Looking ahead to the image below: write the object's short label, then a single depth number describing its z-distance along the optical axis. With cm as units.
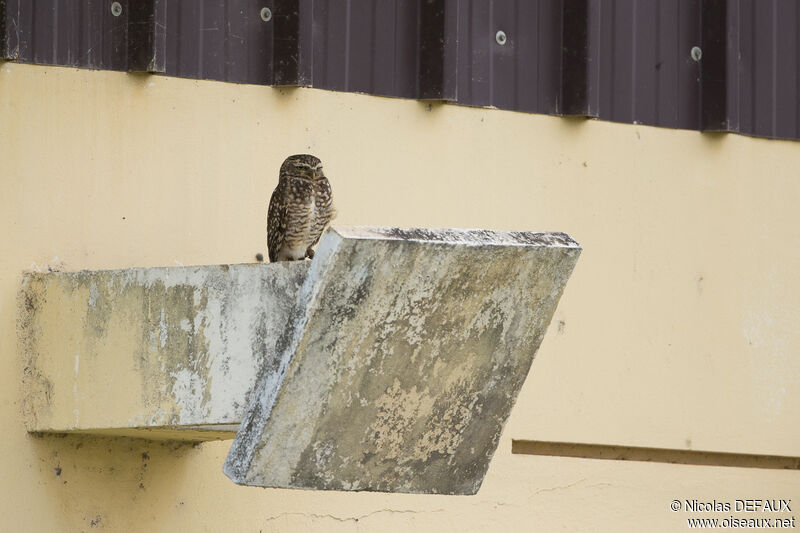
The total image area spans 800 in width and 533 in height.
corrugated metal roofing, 1227
